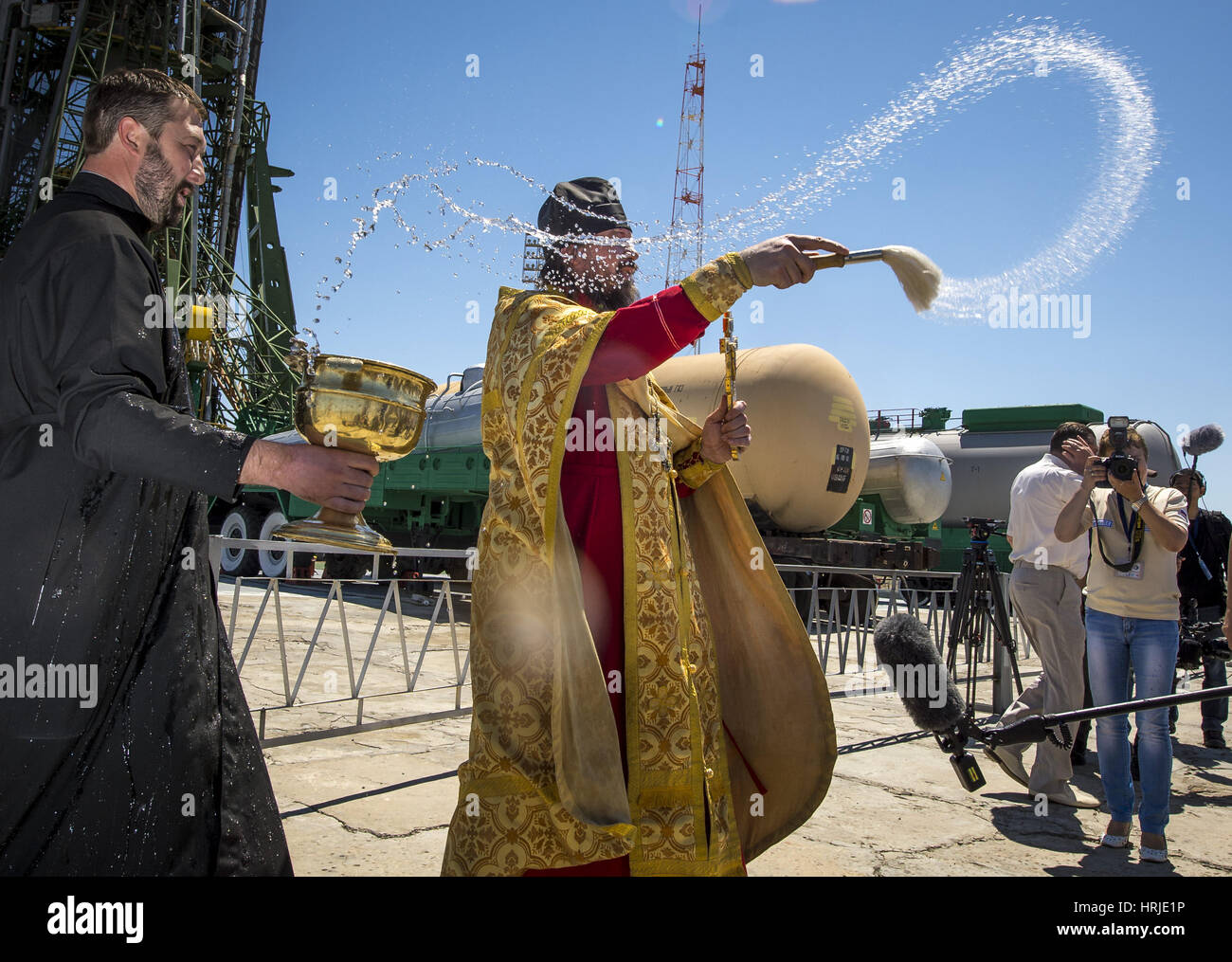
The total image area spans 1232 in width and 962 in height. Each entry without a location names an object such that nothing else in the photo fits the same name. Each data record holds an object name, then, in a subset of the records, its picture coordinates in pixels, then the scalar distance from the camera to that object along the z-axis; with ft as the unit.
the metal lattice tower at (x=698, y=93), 78.02
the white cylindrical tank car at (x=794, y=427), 33.78
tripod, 19.75
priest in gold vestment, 6.28
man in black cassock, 4.25
